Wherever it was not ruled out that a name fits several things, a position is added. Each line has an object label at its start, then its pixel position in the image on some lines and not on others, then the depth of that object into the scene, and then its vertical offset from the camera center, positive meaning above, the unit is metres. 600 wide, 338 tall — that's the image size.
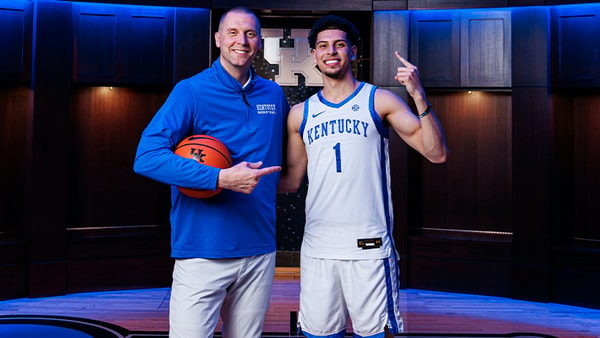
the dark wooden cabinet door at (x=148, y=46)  4.68 +1.20
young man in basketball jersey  1.94 -0.02
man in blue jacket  1.80 -0.07
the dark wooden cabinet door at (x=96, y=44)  4.55 +1.18
